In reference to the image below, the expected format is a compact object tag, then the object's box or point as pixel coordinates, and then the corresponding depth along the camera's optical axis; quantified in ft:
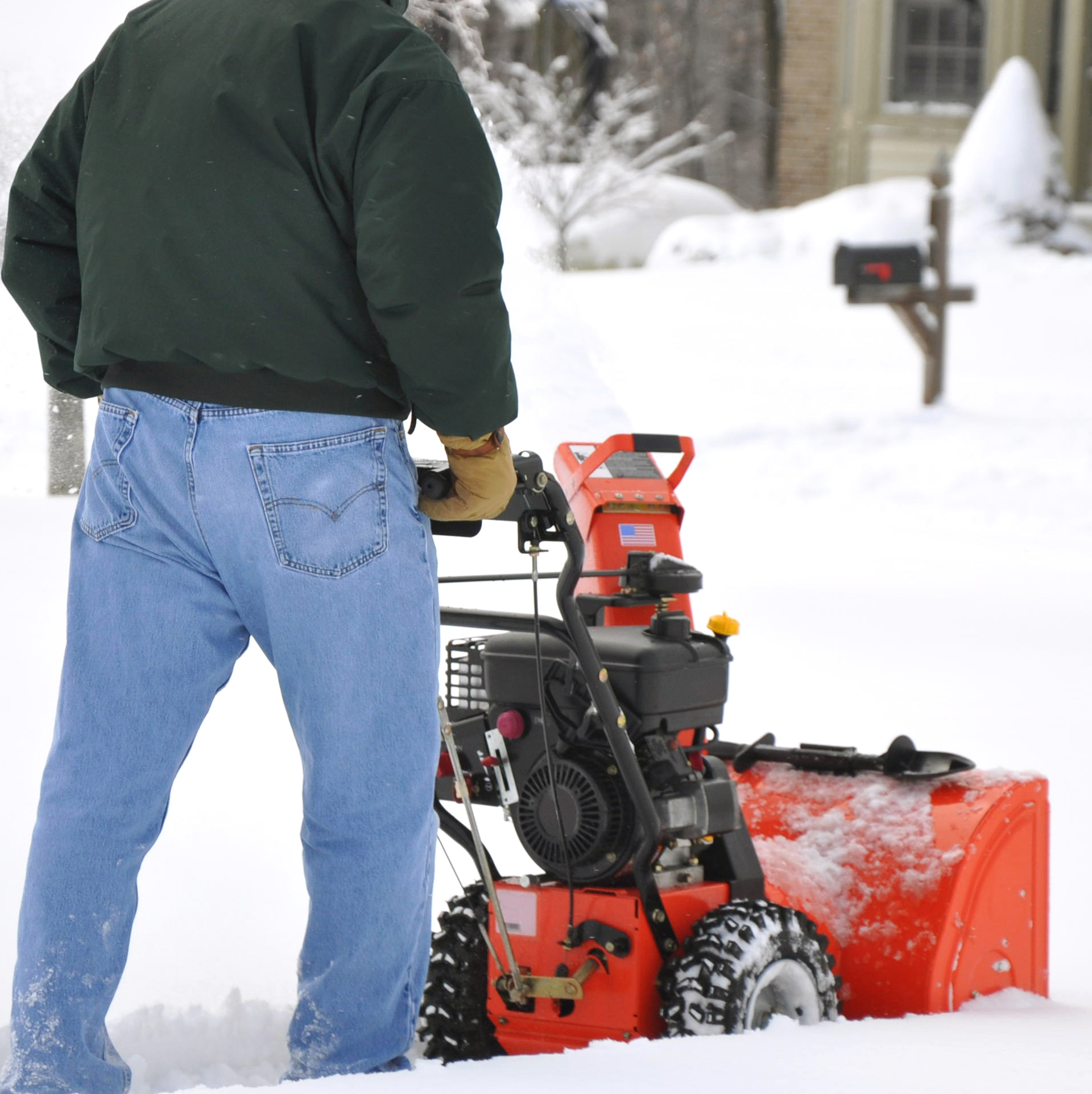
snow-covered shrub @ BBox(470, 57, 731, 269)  95.14
